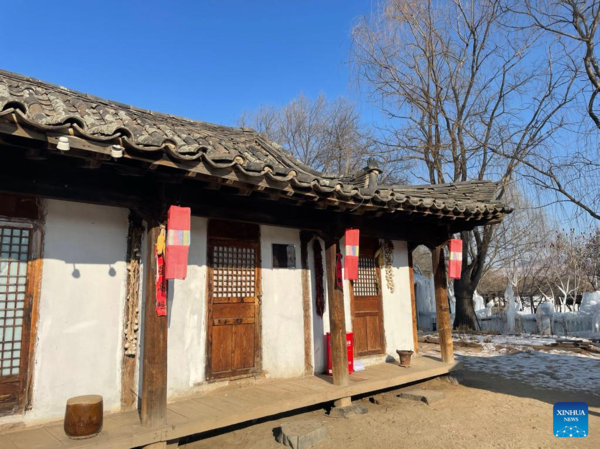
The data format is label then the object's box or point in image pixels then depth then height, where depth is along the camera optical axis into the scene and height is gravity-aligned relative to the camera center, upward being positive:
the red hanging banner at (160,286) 4.41 +0.06
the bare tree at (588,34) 8.92 +5.31
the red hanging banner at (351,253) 6.33 +0.51
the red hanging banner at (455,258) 7.79 +0.49
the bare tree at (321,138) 21.12 +8.10
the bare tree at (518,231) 15.54 +2.12
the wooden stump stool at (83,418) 3.91 -1.16
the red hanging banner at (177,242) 4.29 +0.51
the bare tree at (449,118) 14.88 +6.25
